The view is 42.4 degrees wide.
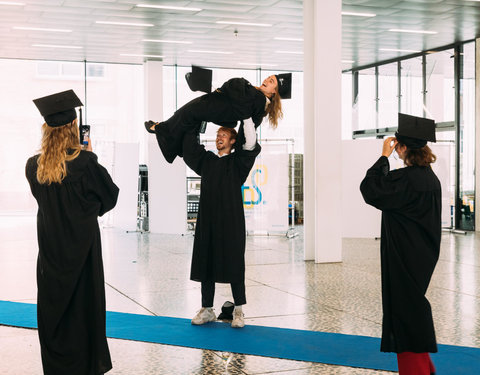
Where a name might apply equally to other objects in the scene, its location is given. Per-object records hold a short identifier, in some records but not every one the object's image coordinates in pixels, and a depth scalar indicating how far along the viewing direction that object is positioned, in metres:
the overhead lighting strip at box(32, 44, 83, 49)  12.24
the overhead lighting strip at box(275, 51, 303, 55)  13.24
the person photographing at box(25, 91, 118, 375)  3.24
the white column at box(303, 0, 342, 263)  8.09
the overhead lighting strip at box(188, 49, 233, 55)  12.91
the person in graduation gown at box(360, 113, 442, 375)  3.34
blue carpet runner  3.88
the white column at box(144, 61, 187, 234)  12.80
